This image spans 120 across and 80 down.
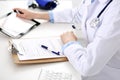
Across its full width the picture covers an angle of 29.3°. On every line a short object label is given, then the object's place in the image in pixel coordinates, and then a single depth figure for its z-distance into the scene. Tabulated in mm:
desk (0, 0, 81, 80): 1018
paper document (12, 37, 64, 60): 1115
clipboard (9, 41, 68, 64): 1080
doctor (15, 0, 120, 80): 954
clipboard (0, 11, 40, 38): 1284
